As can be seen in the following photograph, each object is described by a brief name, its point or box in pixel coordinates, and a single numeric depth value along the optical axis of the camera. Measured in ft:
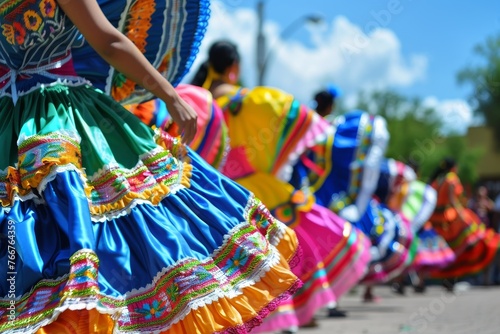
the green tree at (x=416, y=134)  147.33
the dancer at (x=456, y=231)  41.11
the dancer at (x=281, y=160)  18.92
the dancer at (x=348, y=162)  23.79
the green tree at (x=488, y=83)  144.05
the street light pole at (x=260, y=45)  53.01
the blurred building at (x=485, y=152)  151.64
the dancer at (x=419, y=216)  37.60
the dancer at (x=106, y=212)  7.93
